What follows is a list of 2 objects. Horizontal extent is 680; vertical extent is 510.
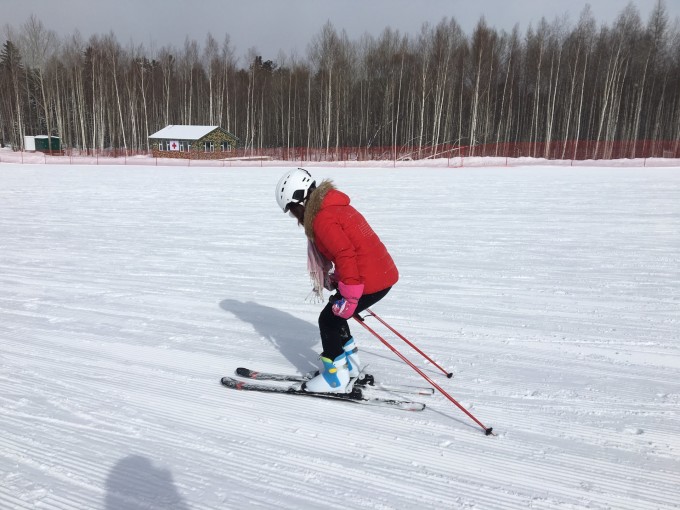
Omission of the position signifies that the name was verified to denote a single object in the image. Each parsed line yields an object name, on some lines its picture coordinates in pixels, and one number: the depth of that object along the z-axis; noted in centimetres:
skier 283
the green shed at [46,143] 4900
